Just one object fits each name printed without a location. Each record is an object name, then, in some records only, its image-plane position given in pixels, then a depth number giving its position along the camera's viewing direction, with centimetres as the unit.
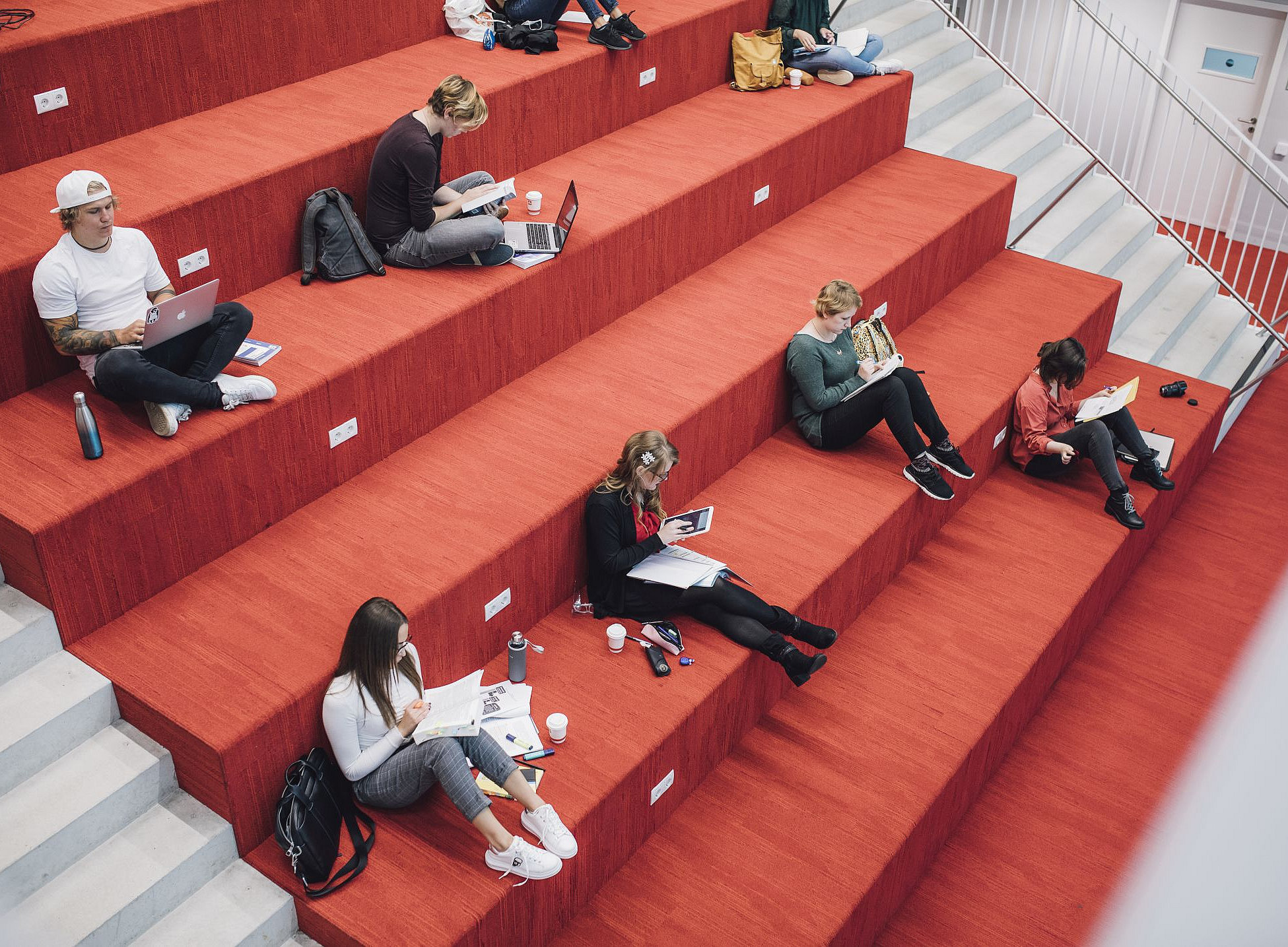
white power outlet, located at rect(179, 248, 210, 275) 450
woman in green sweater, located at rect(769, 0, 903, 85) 723
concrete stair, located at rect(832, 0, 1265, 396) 759
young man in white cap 373
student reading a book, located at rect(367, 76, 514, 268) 473
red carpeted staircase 368
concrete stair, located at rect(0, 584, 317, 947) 327
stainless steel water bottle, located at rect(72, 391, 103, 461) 370
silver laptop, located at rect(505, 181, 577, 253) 517
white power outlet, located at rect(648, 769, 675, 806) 410
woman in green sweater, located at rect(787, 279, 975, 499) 526
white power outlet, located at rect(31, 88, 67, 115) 453
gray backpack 484
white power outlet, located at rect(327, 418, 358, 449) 436
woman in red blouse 577
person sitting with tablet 430
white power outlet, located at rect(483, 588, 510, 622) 420
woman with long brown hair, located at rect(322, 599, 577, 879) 347
